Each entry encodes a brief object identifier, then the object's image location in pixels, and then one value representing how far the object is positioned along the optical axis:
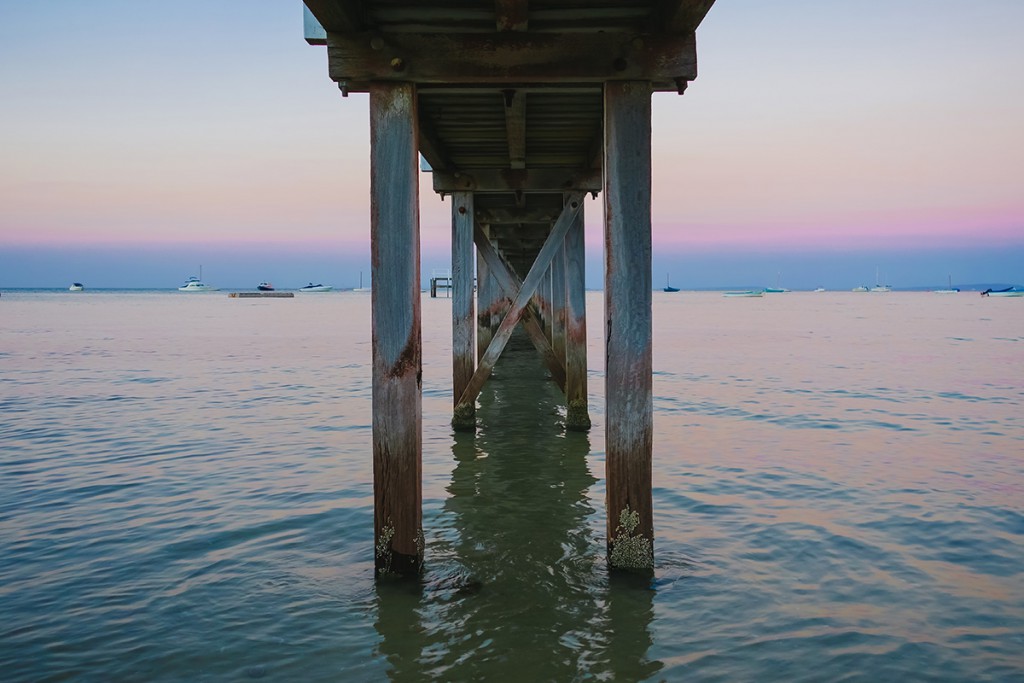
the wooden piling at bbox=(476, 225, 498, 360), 12.86
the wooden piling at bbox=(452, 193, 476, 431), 9.74
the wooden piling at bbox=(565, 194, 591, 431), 10.06
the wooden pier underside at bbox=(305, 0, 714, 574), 4.32
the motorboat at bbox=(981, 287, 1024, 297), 108.19
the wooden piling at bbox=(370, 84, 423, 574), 4.38
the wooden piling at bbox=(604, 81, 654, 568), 4.37
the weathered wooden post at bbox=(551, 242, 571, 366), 13.50
